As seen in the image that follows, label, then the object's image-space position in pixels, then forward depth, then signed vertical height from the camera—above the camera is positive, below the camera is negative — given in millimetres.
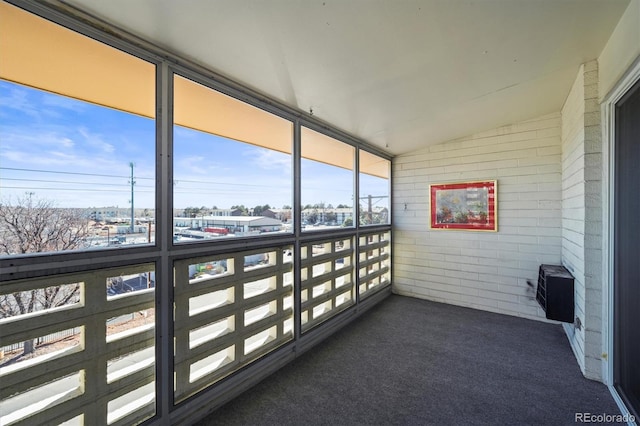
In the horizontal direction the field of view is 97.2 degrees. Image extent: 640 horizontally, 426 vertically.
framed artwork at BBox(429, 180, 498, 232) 4086 +91
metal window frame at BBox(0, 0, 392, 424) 1401 -235
